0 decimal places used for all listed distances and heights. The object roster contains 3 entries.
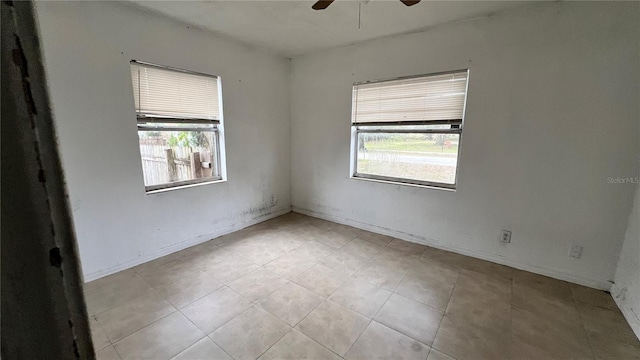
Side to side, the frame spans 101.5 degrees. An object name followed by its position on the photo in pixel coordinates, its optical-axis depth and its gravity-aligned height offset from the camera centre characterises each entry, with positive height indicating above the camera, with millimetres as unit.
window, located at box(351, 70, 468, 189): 2844 +144
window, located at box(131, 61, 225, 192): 2584 +134
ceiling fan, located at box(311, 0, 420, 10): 1825 +983
